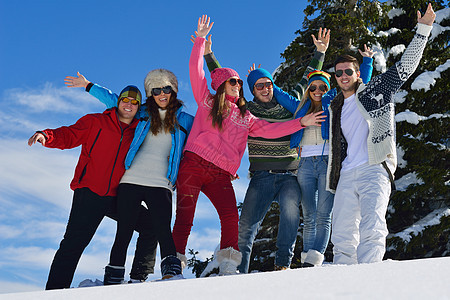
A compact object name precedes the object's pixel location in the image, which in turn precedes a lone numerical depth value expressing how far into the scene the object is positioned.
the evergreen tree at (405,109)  9.97
